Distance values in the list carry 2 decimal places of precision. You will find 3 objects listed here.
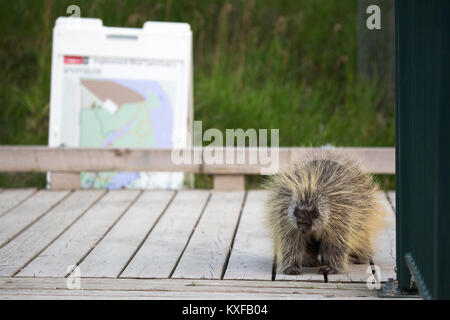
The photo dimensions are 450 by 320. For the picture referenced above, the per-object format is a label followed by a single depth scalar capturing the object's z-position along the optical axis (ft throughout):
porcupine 12.82
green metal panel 8.52
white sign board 21.06
